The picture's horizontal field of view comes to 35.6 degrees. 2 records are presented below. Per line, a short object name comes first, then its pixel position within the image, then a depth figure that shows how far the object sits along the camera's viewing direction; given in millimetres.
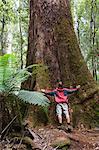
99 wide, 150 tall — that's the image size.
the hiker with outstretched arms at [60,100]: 3590
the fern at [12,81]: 2605
